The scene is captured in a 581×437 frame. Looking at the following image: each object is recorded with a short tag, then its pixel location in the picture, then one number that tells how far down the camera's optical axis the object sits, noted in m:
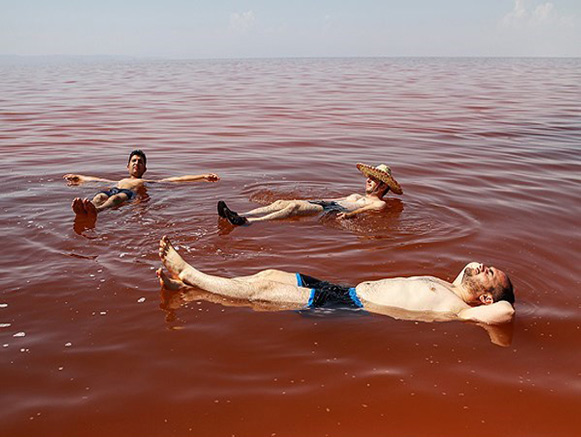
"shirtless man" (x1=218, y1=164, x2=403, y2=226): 8.79
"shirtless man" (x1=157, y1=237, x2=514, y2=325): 5.46
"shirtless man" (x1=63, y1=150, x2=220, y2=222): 8.29
